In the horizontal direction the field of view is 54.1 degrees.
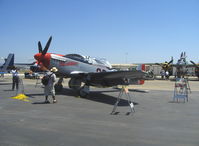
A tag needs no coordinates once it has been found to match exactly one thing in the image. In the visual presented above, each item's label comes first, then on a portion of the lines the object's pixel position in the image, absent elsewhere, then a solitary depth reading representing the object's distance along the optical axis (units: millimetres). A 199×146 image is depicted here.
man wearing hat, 8922
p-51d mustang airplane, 11411
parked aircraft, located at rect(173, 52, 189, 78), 35781
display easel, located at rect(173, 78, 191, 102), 11055
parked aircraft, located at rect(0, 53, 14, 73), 24656
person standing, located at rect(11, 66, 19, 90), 13545
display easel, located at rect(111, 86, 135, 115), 7324
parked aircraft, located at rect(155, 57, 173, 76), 37650
